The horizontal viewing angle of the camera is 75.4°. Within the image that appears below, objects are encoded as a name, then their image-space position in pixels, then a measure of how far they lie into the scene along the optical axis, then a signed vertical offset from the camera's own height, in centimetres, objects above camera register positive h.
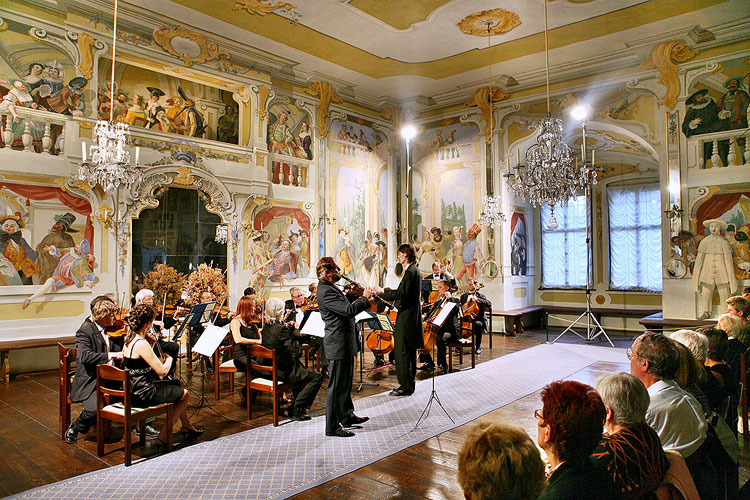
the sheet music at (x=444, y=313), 673 -85
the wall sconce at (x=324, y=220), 1124 +78
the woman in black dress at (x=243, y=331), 546 -88
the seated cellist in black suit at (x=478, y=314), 887 -118
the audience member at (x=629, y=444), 178 -74
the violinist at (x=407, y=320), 584 -83
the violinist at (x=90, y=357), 451 -95
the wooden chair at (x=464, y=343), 761 -148
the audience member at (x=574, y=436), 163 -65
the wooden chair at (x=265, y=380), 496 -136
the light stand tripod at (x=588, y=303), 693 -110
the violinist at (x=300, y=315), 718 -96
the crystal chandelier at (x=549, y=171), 707 +118
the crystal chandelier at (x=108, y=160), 627 +128
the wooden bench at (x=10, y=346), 683 -128
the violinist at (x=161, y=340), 585 -103
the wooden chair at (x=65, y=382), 460 -124
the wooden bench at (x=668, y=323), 870 -134
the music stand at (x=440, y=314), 560 -90
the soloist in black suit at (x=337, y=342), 468 -87
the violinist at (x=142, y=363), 409 -92
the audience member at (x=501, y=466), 142 -64
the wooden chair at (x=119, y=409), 396 -132
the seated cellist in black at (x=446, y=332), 748 -124
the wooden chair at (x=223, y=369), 595 -141
